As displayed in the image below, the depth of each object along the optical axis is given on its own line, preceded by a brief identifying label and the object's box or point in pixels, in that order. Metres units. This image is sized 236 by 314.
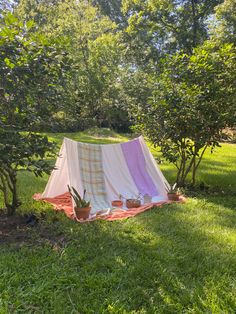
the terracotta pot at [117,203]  3.24
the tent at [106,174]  3.31
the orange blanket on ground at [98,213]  2.79
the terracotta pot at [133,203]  3.19
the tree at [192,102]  3.45
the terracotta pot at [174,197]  3.35
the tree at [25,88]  1.98
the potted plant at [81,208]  2.66
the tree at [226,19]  8.84
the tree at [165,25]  10.73
